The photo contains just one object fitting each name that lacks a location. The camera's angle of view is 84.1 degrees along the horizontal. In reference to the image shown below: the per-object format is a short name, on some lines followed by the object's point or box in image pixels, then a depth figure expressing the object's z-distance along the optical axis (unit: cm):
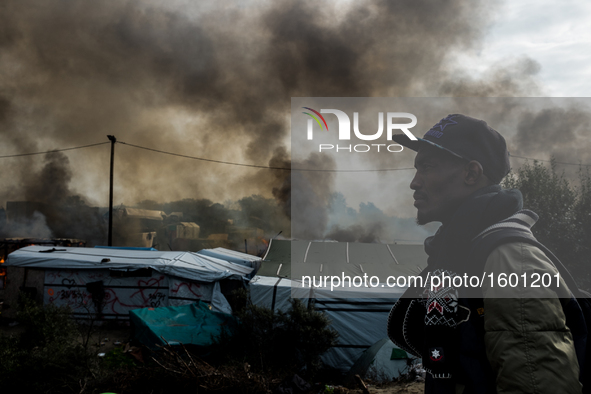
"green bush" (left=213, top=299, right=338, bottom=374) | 789
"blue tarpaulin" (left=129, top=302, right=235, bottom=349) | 816
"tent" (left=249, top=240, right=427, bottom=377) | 918
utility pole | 1874
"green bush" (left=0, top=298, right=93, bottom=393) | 556
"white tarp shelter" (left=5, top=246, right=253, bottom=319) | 1165
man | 101
